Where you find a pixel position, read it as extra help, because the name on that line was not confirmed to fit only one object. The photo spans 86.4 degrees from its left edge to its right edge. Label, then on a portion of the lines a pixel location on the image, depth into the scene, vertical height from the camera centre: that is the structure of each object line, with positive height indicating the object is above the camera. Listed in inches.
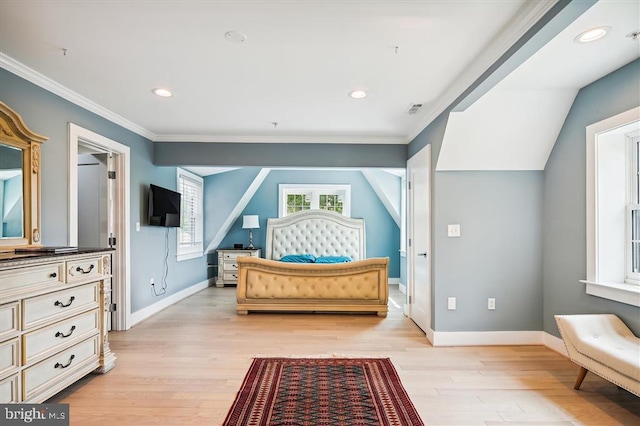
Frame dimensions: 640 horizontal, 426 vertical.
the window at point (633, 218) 105.3 -0.9
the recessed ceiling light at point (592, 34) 79.0 +43.0
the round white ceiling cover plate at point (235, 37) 80.4 +42.9
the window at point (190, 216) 219.6 -0.5
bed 174.4 -36.7
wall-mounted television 170.7 +4.3
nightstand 259.4 -37.3
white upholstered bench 80.4 -34.1
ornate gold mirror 92.4 +9.7
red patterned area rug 82.3 -49.3
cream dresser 74.2 -26.6
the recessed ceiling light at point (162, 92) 116.0 +42.7
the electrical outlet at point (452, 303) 134.8 -34.7
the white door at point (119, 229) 150.6 -6.1
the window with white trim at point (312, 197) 277.3 +14.8
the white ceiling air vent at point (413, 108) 130.0 +41.7
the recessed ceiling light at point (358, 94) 116.1 +42.2
